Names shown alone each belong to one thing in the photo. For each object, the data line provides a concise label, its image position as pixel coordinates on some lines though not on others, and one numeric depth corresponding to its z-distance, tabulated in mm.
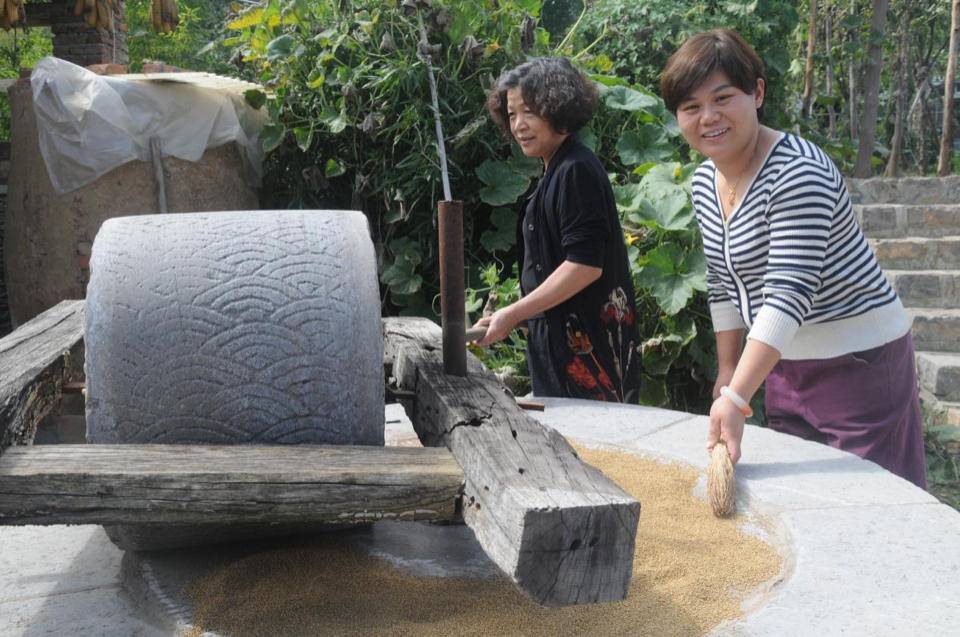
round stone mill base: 1680
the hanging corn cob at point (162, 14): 9070
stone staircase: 4883
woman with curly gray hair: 2795
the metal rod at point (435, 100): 5118
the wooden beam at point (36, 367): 1771
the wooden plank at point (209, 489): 1486
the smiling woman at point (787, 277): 2064
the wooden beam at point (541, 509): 1285
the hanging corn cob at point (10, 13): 7430
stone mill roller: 1701
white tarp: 5422
